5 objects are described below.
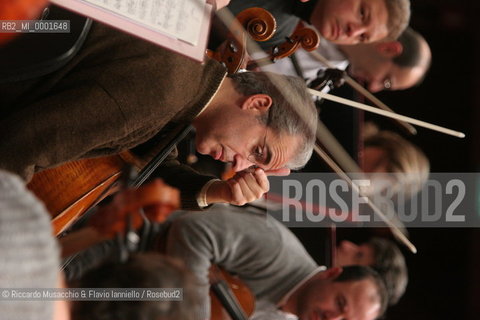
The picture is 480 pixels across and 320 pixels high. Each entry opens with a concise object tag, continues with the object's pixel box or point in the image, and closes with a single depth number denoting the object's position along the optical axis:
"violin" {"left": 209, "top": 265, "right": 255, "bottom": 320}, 3.42
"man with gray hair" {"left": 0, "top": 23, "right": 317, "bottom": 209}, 3.03
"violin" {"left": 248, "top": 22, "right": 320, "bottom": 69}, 3.32
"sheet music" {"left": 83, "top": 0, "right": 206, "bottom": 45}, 2.94
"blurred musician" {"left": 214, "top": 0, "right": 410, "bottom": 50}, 3.58
